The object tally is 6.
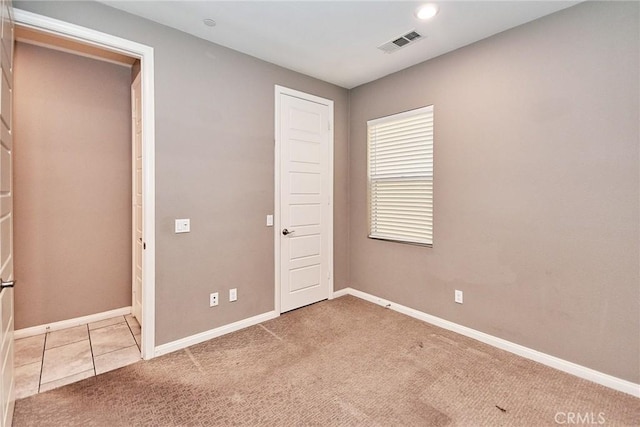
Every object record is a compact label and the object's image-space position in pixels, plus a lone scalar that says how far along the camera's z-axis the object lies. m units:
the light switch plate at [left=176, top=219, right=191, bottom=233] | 2.64
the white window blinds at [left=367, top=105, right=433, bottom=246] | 3.22
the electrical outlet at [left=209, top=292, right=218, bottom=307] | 2.86
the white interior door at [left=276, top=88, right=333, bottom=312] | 3.37
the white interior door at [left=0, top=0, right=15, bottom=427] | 1.51
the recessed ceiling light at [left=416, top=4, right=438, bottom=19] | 2.25
